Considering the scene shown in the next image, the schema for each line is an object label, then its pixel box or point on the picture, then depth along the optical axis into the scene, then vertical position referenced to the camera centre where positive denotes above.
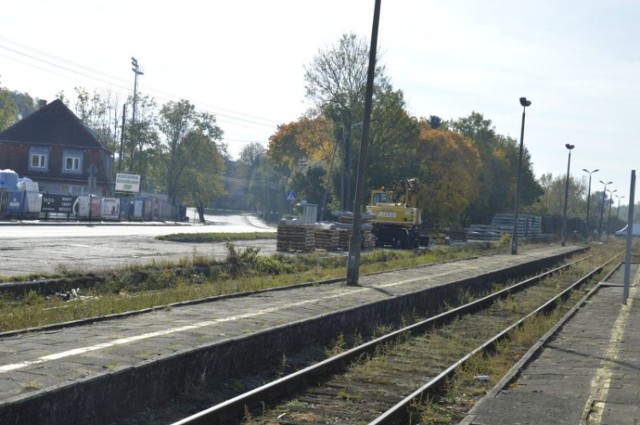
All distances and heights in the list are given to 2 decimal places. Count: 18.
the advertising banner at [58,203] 56.49 -0.88
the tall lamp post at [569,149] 72.62 +6.00
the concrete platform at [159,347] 8.05 -1.81
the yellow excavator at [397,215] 48.50 +0.02
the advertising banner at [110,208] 61.69 -1.04
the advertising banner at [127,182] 76.19 +1.05
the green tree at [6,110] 89.99 +7.70
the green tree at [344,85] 63.62 +8.97
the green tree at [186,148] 98.12 +5.70
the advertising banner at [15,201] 52.62 -0.90
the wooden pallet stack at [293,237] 38.19 -1.29
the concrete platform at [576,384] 9.04 -1.92
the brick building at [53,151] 78.62 +3.38
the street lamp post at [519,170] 46.84 +2.91
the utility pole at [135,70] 82.75 +11.57
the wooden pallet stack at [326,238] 41.19 -1.32
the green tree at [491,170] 97.96 +6.04
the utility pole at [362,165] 21.20 +1.14
